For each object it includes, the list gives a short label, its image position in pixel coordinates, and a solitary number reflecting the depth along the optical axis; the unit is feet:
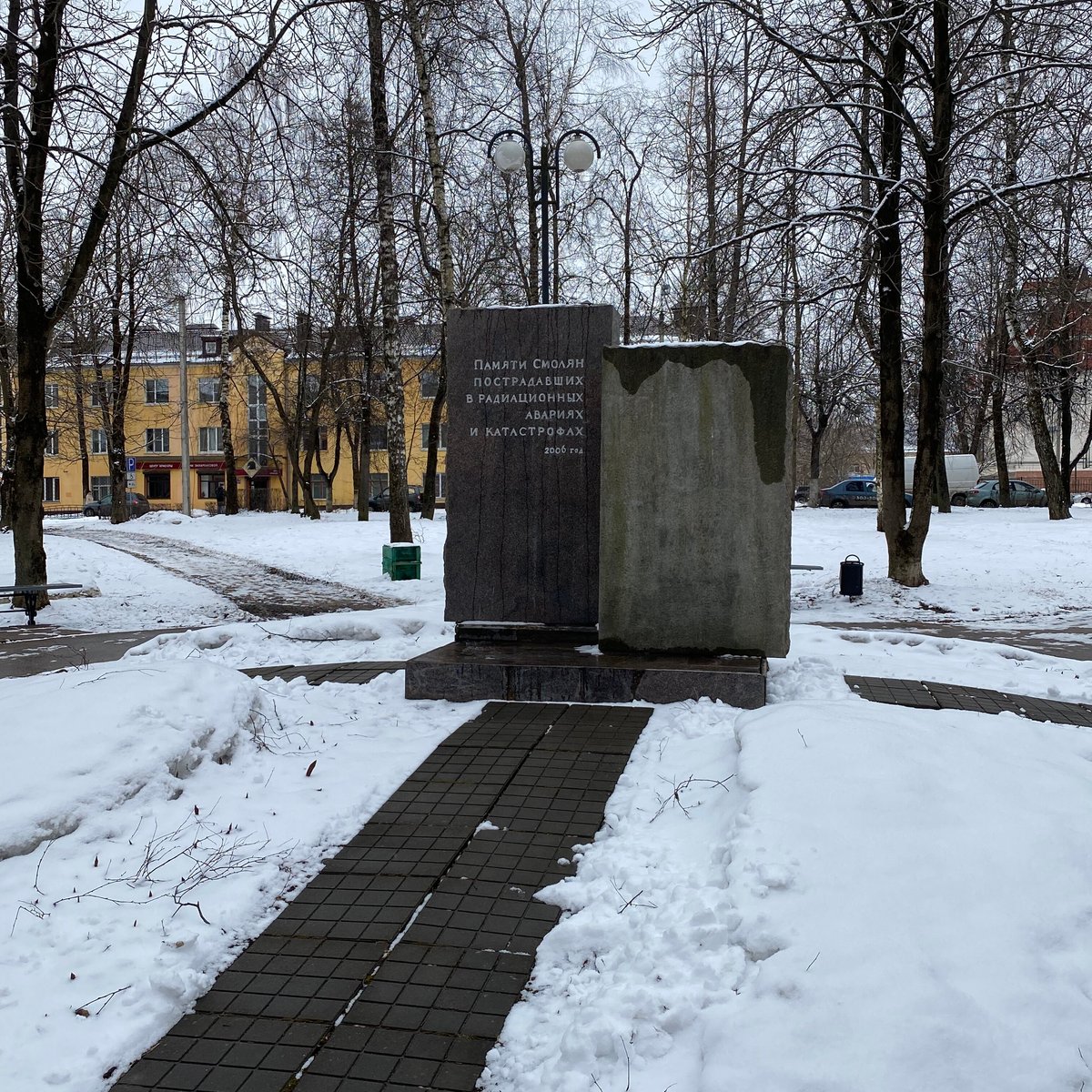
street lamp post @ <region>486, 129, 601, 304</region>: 49.90
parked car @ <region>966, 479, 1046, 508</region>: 137.90
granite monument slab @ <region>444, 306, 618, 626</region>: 25.55
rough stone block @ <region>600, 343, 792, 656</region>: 22.85
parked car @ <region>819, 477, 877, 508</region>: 149.48
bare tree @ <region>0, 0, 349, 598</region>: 34.45
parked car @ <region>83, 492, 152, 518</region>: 165.58
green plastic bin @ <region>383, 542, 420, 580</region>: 53.78
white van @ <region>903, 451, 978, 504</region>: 137.80
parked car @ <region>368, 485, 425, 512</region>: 160.57
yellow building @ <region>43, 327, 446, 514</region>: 173.88
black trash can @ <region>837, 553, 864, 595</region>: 42.96
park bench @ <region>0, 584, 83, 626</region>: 40.27
